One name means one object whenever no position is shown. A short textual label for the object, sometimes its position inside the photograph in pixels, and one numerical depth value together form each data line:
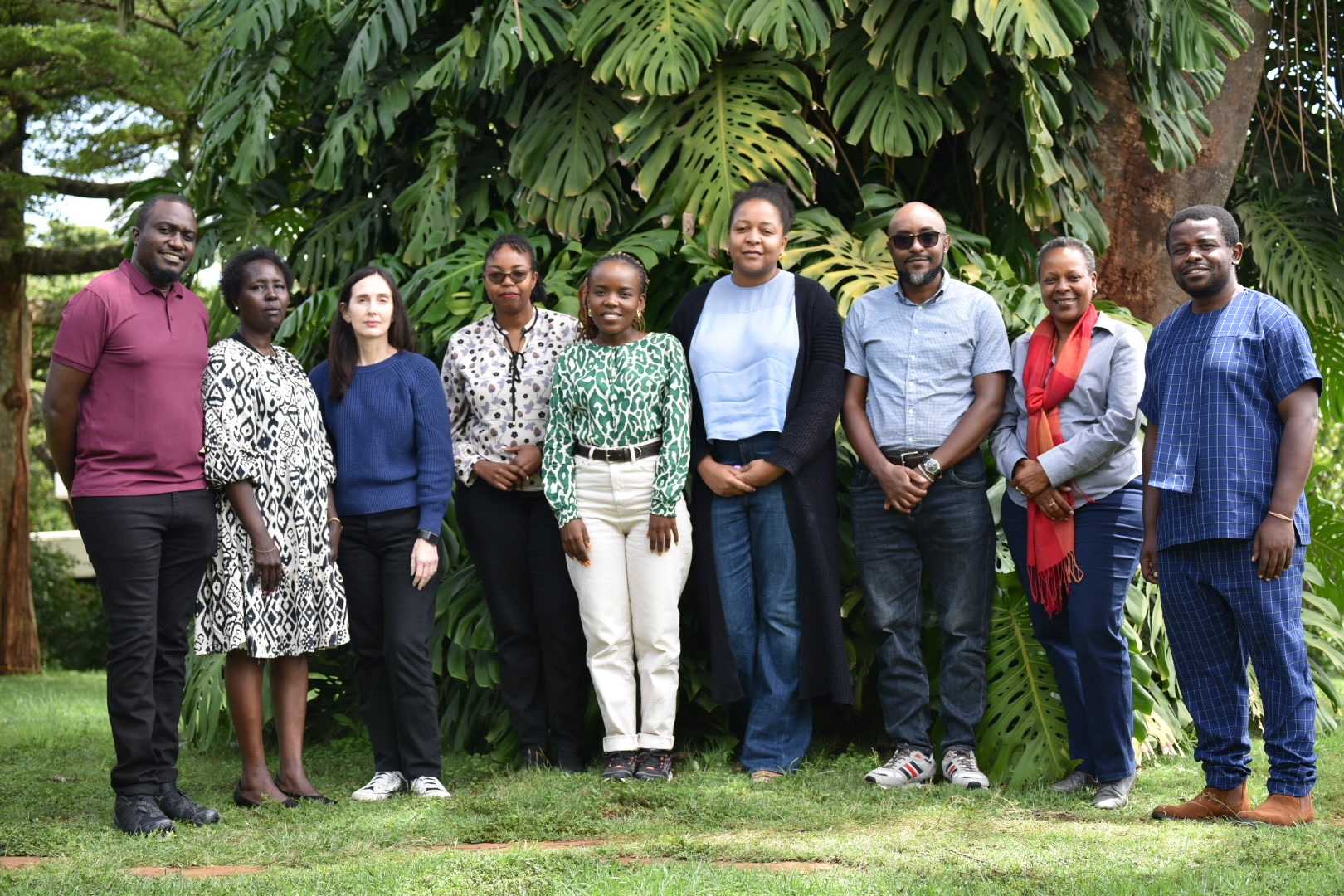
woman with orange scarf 4.32
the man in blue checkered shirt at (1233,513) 3.92
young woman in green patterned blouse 4.71
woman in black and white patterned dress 4.35
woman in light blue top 4.79
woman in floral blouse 4.92
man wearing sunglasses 4.63
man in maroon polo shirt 4.07
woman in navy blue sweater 4.65
